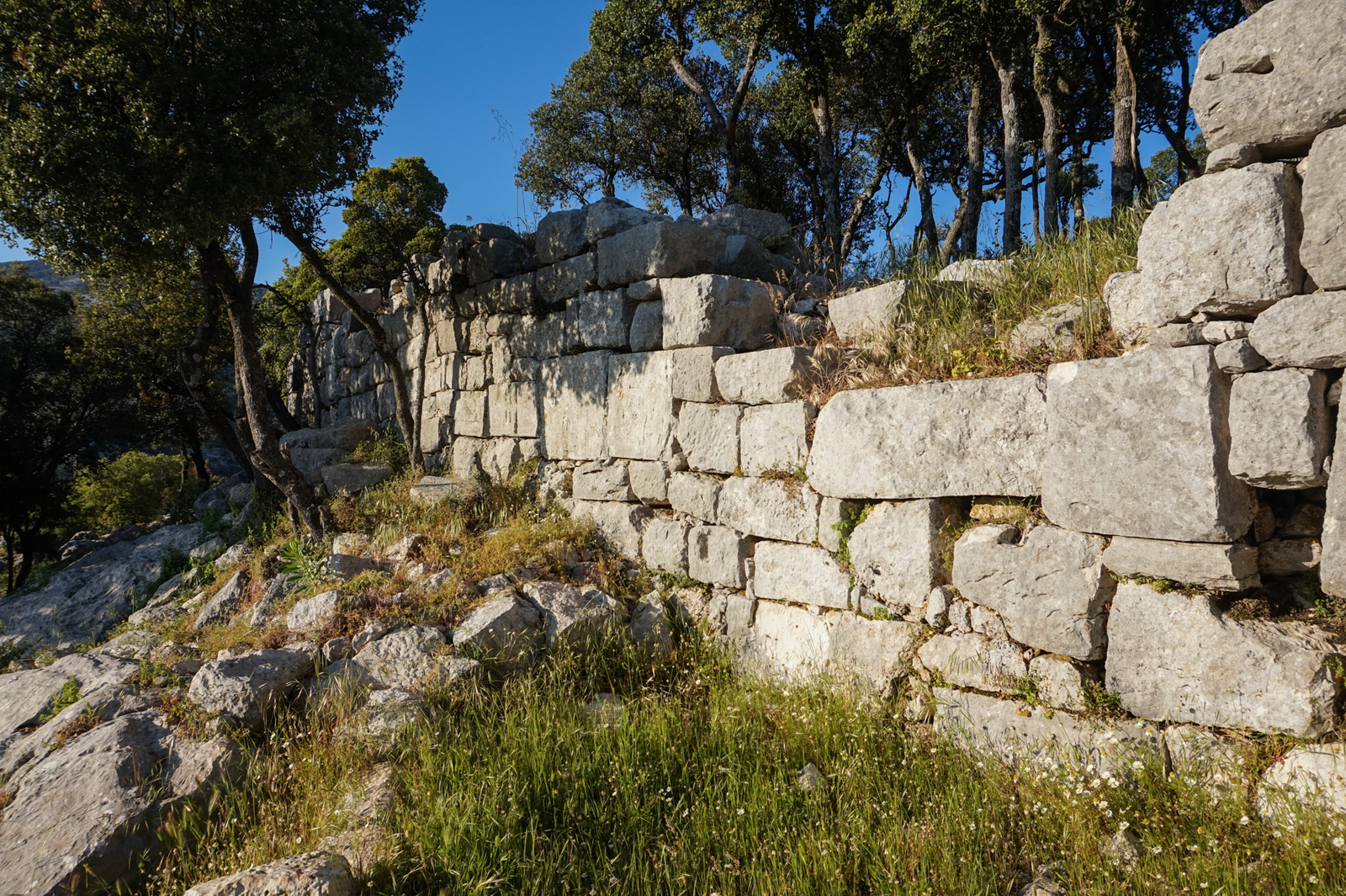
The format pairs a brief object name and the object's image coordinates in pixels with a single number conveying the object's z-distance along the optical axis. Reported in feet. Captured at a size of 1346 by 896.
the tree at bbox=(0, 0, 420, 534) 18.88
